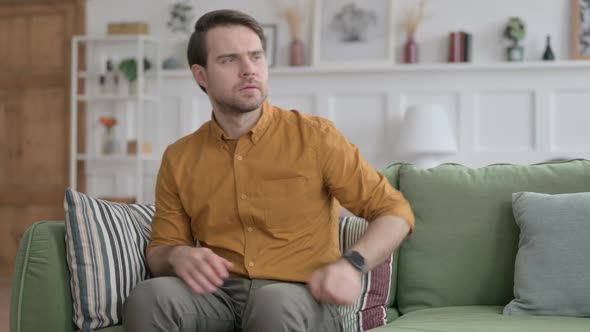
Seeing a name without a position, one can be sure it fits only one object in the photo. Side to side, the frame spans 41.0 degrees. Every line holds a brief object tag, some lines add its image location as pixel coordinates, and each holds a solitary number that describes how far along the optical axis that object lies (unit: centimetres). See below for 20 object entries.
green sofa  228
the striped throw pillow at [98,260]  204
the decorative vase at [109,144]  602
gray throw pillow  207
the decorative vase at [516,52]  543
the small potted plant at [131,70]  596
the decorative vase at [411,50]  559
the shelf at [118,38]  596
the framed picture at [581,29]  539
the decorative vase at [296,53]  580
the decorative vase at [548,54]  539
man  188
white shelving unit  596
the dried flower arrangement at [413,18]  560
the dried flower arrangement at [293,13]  583
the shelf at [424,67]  538
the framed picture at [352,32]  570
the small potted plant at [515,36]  544
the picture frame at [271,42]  590
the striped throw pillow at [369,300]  217
